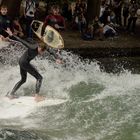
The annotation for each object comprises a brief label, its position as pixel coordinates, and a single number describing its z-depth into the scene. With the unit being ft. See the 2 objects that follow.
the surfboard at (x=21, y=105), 42.50
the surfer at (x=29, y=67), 43.62
